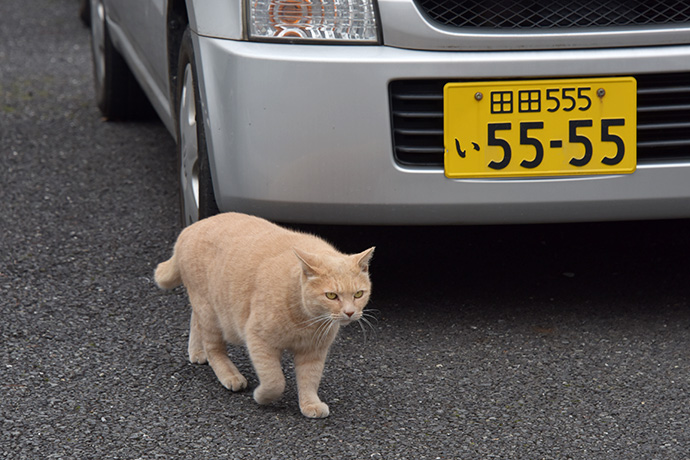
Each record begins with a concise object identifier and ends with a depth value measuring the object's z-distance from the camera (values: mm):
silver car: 5809
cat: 5211
